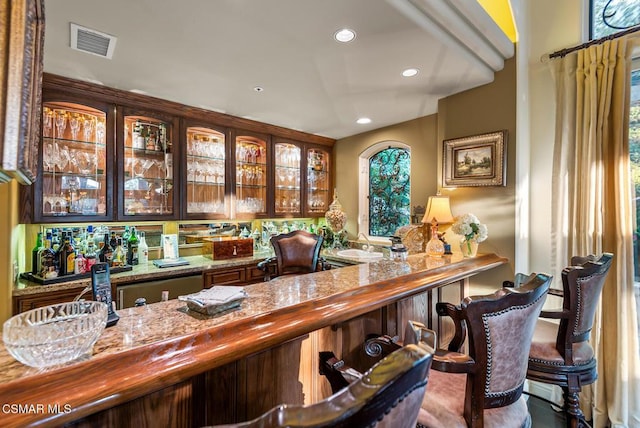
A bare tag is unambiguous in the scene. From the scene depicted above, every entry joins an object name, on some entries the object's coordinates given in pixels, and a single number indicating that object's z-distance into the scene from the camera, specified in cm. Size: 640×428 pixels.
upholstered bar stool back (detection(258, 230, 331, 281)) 293
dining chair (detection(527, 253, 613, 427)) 156
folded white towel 113
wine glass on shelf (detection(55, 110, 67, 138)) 250
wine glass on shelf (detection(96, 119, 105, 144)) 268
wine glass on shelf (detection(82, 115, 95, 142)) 263
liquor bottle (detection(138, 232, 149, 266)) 301
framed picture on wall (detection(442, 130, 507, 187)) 256
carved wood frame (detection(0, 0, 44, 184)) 63
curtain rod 210
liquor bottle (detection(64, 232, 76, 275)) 244
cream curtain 212
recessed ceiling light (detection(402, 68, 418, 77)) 235
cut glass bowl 76
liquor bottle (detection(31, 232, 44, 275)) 246
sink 331
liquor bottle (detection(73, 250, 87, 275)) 248
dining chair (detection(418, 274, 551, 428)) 107
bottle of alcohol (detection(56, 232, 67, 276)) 242
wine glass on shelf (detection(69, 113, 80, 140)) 257
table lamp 262
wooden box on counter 323
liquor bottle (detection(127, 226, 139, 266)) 296
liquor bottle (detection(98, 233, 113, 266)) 271
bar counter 69
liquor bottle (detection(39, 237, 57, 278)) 231
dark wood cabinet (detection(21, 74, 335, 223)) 250
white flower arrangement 245
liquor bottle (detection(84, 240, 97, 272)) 253
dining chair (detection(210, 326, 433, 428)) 47
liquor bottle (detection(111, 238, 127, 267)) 274
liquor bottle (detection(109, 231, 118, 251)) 289
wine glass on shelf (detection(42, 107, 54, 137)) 243
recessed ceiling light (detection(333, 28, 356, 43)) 184
